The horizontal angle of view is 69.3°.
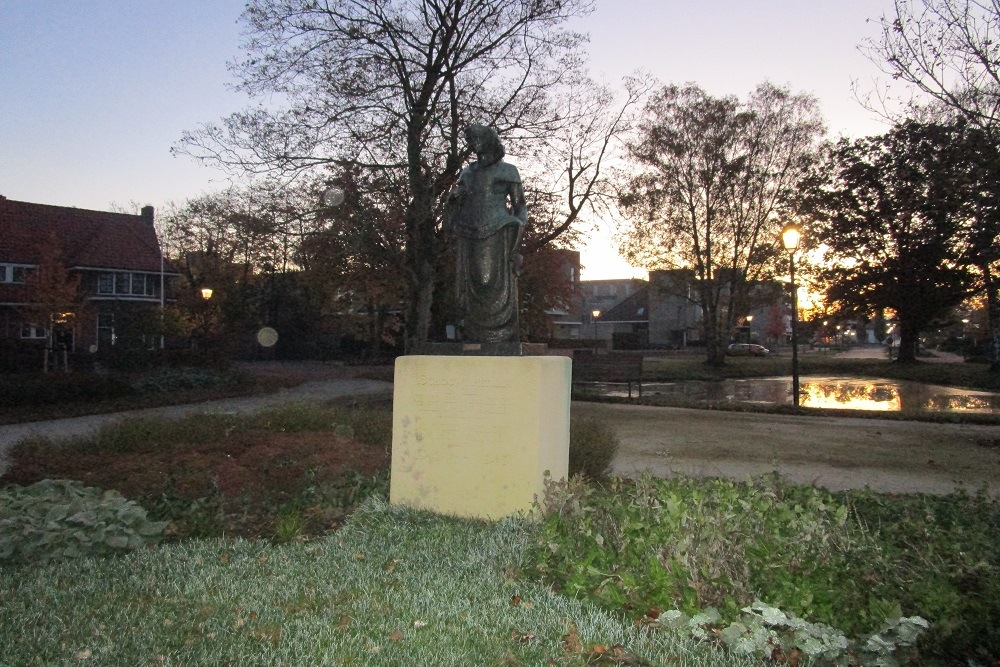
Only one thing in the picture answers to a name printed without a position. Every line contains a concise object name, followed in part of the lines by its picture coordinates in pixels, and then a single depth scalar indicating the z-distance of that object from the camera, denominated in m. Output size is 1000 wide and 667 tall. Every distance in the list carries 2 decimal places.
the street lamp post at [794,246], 16.42
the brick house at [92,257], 35.22
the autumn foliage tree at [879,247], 31.03
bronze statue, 6.04
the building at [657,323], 66.94
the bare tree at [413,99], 14.16
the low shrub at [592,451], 7.02
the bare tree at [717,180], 29.33
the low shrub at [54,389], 15.07
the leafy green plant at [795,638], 2.92
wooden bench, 18.08
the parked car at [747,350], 55.88
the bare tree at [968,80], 9.58
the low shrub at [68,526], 4.37
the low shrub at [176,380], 18.50
